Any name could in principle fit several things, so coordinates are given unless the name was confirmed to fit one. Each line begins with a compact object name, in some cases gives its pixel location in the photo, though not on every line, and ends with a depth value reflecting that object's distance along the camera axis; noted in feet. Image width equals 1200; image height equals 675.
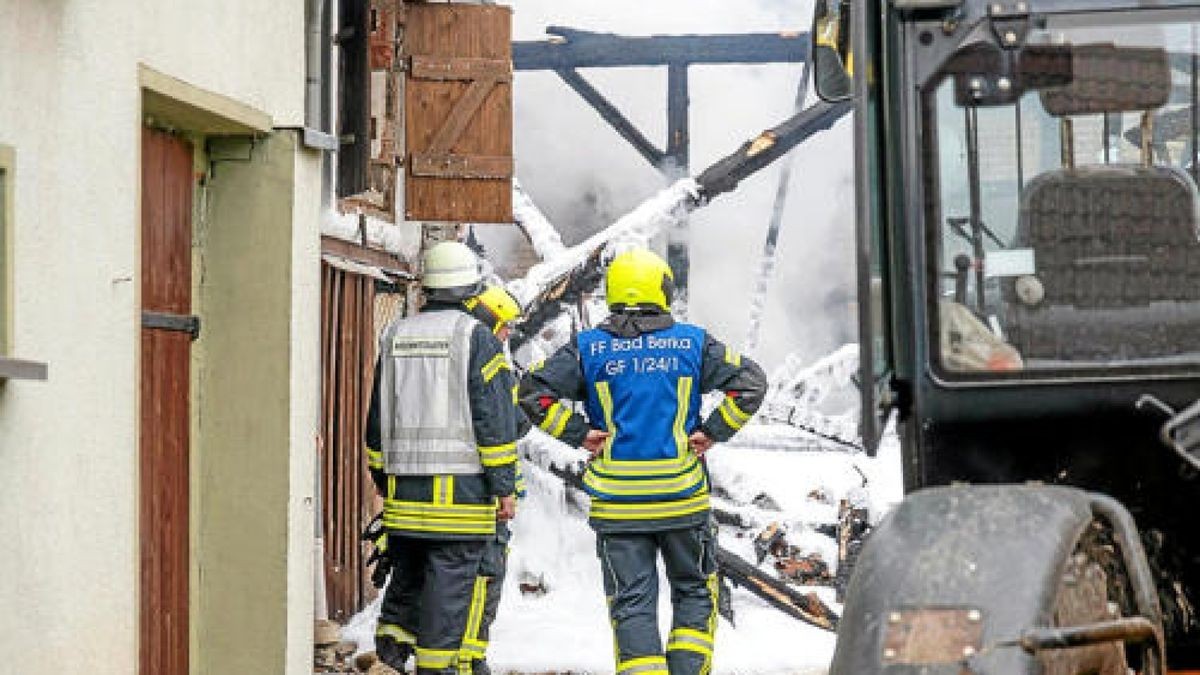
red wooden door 48.79
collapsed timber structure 71.28
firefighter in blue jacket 53.59
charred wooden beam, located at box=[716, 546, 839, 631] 75.35
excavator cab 26.36
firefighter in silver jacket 56.66
